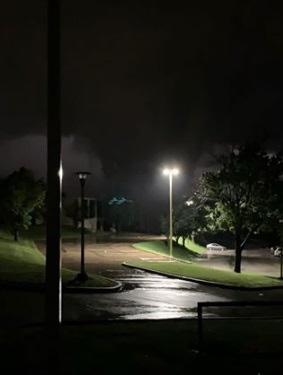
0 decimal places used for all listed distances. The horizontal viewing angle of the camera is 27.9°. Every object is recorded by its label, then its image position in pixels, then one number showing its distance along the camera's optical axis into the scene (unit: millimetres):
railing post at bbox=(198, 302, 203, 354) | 9461
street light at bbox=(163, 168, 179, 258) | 43516
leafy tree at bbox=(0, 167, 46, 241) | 44125
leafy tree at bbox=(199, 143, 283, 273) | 35062
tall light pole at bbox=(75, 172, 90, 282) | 22583
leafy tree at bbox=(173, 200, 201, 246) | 64312
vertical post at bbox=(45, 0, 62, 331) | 6215
